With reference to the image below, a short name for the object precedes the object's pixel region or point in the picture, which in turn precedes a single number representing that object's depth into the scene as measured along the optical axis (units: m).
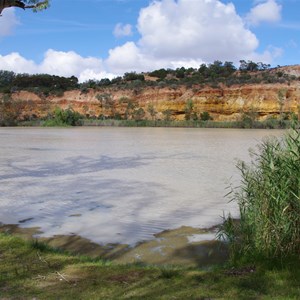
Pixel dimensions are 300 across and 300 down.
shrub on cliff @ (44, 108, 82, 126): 57.69
